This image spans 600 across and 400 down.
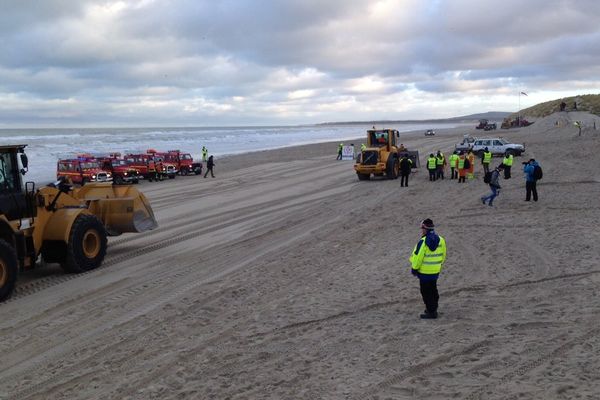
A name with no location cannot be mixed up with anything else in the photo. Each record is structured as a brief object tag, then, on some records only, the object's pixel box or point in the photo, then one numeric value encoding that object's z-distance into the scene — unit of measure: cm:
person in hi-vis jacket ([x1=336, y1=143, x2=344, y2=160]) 4616
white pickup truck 3850
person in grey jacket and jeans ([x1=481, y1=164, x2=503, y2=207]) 1767
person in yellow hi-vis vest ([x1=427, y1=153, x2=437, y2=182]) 2592
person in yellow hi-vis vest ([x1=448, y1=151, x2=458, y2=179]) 2548
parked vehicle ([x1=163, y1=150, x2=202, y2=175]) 3597
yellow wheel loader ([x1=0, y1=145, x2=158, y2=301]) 1002
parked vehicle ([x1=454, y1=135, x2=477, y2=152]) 4181
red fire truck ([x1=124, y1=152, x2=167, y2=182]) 3369
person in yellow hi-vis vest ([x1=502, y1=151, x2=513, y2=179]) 2338
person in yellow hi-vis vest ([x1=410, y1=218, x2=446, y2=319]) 737
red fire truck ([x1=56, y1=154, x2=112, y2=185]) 3156
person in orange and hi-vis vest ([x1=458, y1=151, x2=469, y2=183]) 2425
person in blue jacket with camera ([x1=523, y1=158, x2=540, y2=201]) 1758
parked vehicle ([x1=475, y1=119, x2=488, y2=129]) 10100
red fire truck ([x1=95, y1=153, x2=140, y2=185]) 3306
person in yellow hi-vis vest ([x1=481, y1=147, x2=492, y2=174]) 2664
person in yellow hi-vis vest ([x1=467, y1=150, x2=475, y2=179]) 2500
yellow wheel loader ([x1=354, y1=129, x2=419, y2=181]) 2856
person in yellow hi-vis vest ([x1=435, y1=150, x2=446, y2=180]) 2616
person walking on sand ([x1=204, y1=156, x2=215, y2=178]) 3382
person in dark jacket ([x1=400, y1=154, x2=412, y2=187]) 2483
